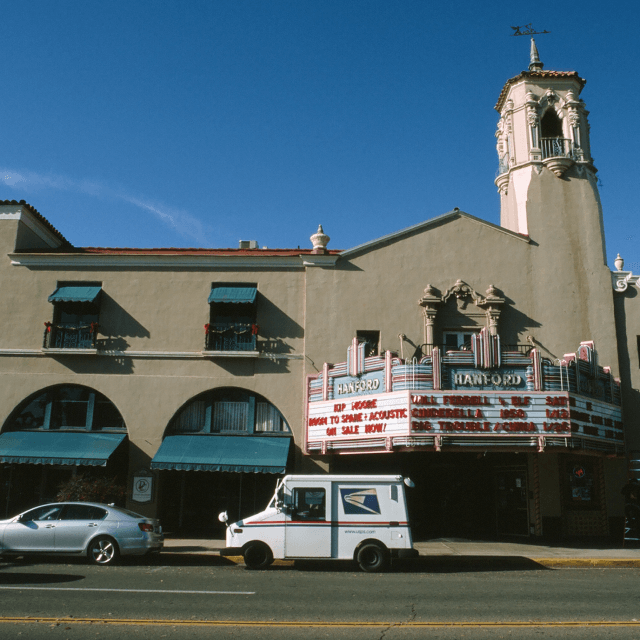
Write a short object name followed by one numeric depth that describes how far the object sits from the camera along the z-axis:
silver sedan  14.41
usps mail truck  13.70
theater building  19.98
